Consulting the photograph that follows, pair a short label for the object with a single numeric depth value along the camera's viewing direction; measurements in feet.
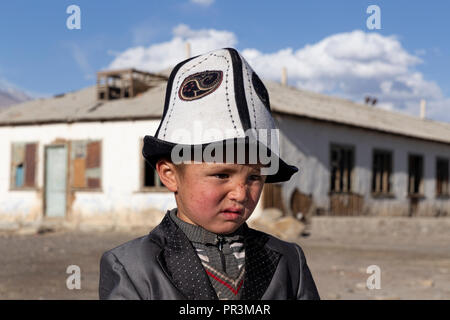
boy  5.43
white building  50.93
